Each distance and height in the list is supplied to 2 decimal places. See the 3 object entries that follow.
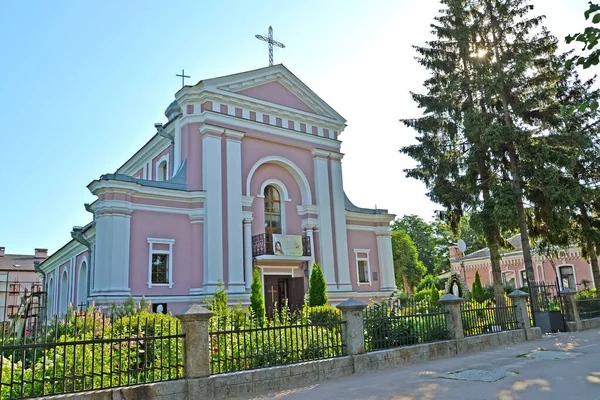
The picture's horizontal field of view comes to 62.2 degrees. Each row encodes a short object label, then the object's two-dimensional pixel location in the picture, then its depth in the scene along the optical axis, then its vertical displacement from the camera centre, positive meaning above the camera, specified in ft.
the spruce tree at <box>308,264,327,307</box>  59.36 +2.22
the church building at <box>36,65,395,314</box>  57.31 +12.92
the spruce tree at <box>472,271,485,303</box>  83.92 +1.77
